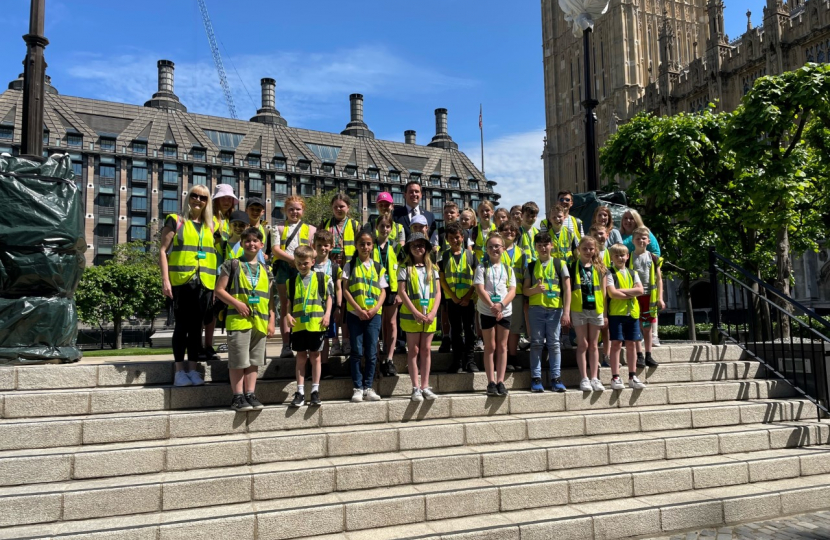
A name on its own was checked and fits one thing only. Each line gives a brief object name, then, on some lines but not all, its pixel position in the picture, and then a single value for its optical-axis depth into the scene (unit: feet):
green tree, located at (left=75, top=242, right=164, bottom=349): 141.08
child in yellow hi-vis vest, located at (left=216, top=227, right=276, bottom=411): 18.75
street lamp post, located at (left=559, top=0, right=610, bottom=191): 26.30
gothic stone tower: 215.10
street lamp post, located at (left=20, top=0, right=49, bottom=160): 21.52
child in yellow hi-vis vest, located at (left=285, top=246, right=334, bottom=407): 19.67
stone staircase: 15.24
